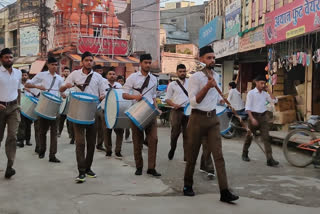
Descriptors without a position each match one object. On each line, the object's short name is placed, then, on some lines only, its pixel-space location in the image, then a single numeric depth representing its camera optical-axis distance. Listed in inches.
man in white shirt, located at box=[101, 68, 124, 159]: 334.6
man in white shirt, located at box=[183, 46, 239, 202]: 201.2
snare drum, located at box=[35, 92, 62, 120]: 290.4
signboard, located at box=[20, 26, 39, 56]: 1317.7
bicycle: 292.7
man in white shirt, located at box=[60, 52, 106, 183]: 241.0
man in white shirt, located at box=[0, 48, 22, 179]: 245.8
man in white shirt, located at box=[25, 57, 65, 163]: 302.5
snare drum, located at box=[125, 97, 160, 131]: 250.2
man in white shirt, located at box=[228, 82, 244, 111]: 483.8
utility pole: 1059.9
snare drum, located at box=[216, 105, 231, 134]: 291.6
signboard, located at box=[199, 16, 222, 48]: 689.6
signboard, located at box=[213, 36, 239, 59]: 595.8
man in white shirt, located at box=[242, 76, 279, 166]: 306.8
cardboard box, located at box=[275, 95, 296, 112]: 467.5
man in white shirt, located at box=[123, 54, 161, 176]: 258.7
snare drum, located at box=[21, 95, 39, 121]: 334.6
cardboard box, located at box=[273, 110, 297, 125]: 462.0
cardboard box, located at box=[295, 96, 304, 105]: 470.3
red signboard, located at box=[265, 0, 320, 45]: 384.2
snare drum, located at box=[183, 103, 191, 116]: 305.3
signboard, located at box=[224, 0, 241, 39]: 598.0
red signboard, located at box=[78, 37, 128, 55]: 1089.5
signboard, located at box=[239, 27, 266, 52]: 512.1
